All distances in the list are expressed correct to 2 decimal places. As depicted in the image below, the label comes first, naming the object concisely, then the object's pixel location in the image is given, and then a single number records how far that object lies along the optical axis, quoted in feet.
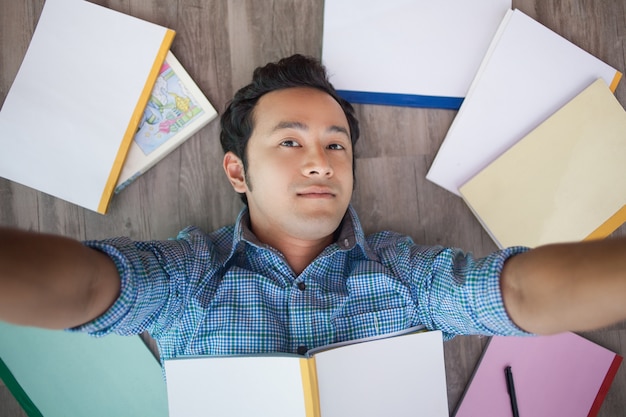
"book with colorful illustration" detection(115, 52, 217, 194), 3.37
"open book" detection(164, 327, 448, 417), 2.51
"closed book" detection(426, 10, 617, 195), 3.53
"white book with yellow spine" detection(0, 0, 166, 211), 3.30
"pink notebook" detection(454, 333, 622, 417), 3.49
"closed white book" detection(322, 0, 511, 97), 3.49
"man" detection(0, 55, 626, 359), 2.19
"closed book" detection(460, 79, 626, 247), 3.48
